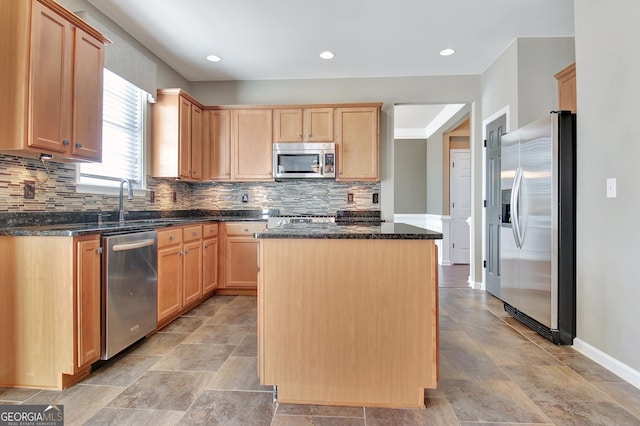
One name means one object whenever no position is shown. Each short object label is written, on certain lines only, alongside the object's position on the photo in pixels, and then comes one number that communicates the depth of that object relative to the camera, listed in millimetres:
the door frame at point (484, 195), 3887
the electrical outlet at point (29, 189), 2068
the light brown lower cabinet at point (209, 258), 3442
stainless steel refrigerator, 2324
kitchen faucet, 2781
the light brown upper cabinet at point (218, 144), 4027
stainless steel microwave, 3867
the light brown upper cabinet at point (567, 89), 2725
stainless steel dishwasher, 2000
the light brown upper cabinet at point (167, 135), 3447
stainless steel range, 3795
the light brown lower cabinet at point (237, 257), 3771
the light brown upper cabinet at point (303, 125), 3916
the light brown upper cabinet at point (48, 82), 1745
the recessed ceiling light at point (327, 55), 3500
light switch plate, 1973
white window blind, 2748
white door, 5895
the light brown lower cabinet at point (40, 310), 1782
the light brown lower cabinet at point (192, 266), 3041
